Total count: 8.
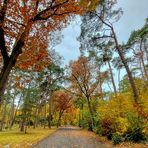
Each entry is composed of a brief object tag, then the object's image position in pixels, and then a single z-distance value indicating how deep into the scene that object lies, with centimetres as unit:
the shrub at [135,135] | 759
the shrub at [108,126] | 929
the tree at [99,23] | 960
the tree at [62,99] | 3065
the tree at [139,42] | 1284
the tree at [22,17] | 461
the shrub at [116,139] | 771
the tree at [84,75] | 1764
